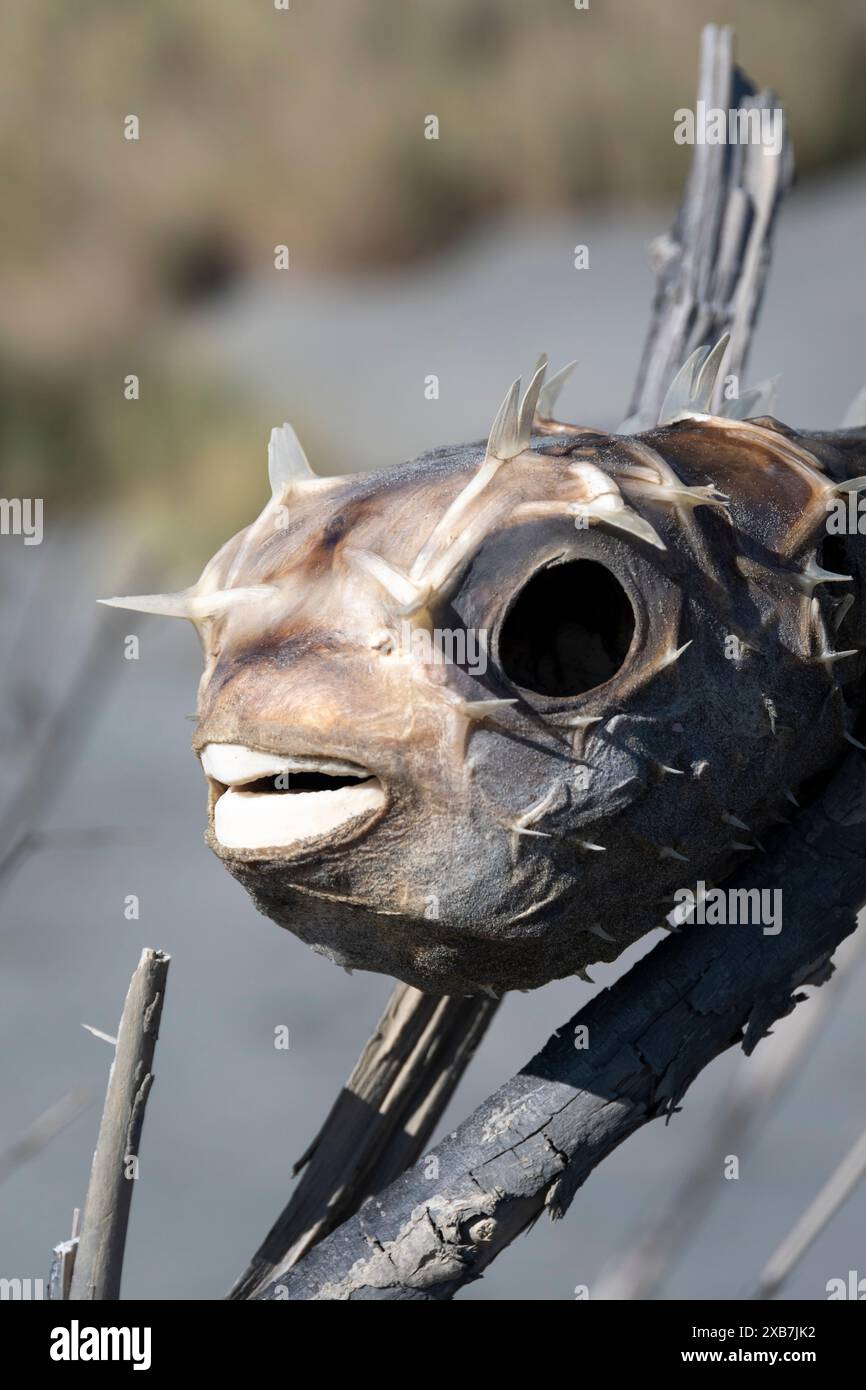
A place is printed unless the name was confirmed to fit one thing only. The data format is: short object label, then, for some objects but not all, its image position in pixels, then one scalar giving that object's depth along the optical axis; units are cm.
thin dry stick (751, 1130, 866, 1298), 87
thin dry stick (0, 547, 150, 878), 88
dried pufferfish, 76
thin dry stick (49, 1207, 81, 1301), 81
